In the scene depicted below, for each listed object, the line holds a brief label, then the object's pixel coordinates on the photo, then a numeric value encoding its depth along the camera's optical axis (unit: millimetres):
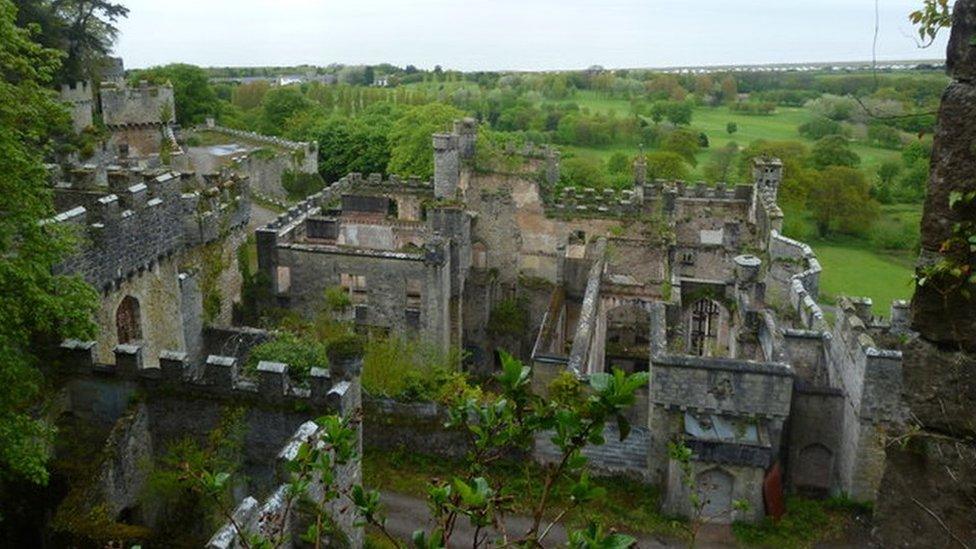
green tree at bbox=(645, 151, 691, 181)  70625
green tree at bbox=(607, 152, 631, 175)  80562
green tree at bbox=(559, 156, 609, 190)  68562
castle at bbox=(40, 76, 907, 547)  14625
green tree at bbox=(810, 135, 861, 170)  78188
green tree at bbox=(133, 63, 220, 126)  62031
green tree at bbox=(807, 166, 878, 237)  69625
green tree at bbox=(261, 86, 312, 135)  73625
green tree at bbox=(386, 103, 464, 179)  55344
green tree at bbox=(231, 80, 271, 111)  93750
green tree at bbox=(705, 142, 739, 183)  76038
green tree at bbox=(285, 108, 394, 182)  61875
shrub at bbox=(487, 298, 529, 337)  32781
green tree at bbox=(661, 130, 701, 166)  82750
